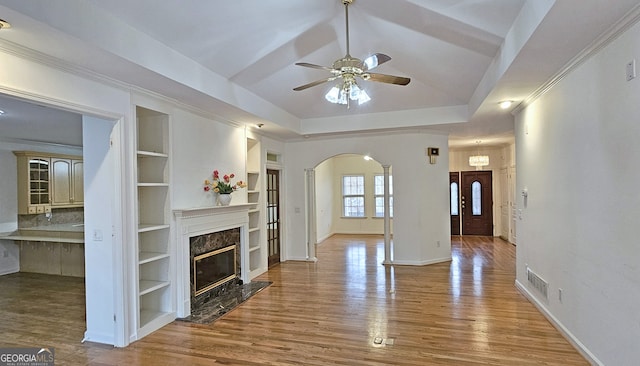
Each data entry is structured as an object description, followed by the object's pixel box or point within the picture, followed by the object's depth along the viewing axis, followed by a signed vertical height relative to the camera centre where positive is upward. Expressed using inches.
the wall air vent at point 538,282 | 159.2 -50.1
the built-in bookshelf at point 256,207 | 255.3 -15.2
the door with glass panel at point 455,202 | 423.5 -24.0
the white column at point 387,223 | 277.3 -32.3
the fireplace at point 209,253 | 168.9 -37.0
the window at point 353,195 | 462.3 -14.1
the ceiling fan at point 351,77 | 118.0 +39.3
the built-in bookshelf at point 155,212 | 164.2 -11.5
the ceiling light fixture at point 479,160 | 358.6 +23.3
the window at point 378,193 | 449.7 -11.6
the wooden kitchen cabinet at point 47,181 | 270.5 +8.0
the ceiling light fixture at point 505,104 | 179.7 +42.2
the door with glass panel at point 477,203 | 413.1 -25.3
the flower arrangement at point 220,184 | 192.7 +1.9
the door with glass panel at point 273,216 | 277.6 -24.4
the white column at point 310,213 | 297.4 -24.0
